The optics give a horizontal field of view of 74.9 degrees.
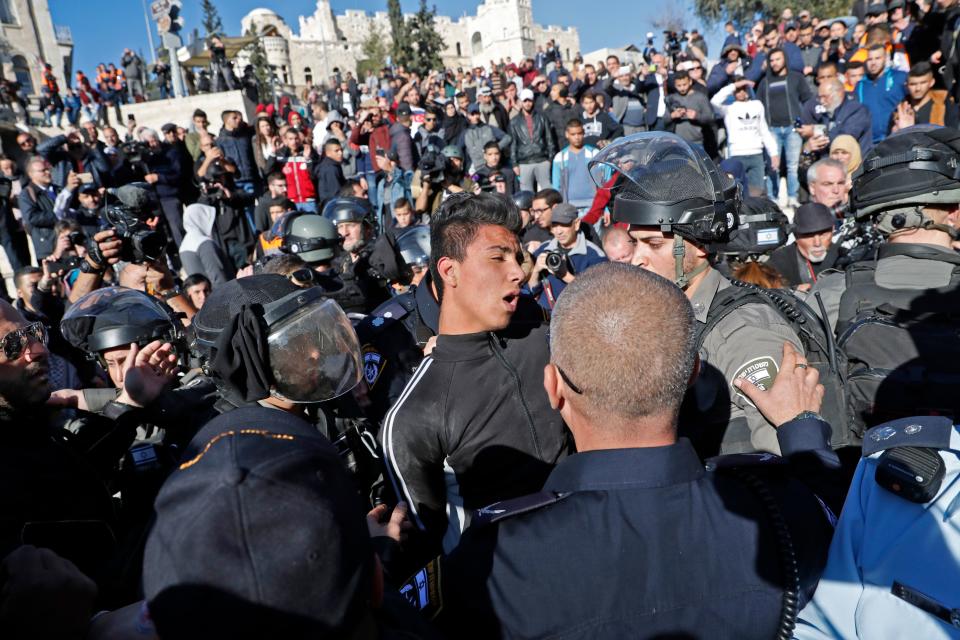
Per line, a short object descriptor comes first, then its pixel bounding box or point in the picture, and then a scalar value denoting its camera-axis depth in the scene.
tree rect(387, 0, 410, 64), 41.69
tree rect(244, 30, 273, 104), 42.51
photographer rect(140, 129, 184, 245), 11.13
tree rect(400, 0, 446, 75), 41.56
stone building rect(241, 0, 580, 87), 64.06
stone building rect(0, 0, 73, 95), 44.06
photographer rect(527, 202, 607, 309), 5.59
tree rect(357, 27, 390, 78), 56.69
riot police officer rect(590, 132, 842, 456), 2.32
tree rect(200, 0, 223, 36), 61.81
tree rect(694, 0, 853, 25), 26.97
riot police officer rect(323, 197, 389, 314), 5.40
